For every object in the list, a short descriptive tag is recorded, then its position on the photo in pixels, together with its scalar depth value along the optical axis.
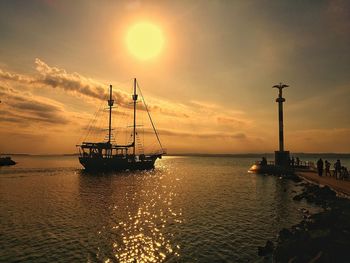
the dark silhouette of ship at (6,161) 120.10
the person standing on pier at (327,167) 40.64
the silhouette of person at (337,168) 35.52
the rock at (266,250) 14.90
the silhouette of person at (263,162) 63.19
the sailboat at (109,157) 83.75
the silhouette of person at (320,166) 38.47
